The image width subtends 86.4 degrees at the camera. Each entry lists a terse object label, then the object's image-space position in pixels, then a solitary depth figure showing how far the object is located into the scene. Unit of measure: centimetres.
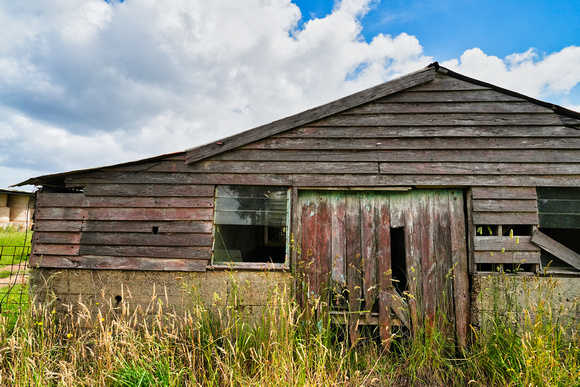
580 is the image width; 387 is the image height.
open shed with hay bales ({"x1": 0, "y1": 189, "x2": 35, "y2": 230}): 1697
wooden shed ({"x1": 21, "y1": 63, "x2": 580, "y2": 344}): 464
